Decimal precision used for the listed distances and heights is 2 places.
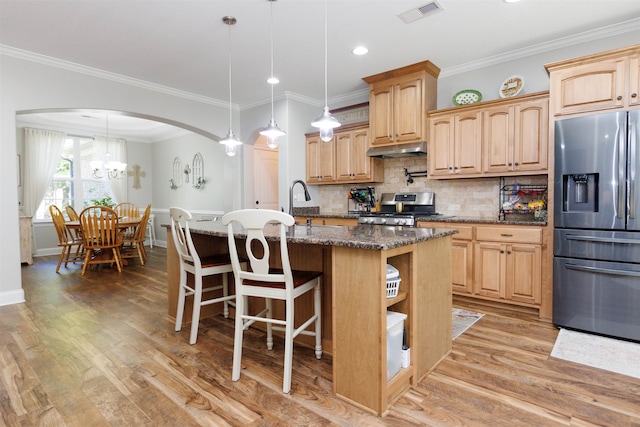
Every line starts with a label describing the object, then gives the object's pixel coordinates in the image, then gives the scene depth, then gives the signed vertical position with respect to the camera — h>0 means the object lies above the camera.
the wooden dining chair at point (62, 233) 5.41 -0.42
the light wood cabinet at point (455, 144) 3.70 +0.67
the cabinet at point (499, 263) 3.15 -0.55
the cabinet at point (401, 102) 4.01 +1.23
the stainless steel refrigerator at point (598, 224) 2.60 -0.15
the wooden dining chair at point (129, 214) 6.50 -0.14
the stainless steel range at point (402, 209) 4.02 -0.05
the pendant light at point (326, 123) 2.49 +0.59
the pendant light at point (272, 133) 2.92 +0.61
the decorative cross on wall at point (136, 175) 8.10 +0.74
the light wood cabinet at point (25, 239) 5.82 -0.54
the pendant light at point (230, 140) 2.99 +0.64
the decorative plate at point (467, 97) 3.90 +1.22
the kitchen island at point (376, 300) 1.75 -0.53
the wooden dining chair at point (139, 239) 5.89 -0.55
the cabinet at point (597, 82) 2.65 +0.97
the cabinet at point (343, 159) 4.67 +0.64
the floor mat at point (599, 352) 2.25 -1.03
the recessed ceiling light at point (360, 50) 3.56 +1.59
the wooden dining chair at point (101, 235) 5.14 -0.43
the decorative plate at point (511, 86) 3.64 +1.24
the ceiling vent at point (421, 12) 2.79 +1.59
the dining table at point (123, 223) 5.41 -0.26
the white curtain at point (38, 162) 6.42 +0.85
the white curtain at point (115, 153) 7.49 +1.17
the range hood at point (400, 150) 4.04 +0.66
